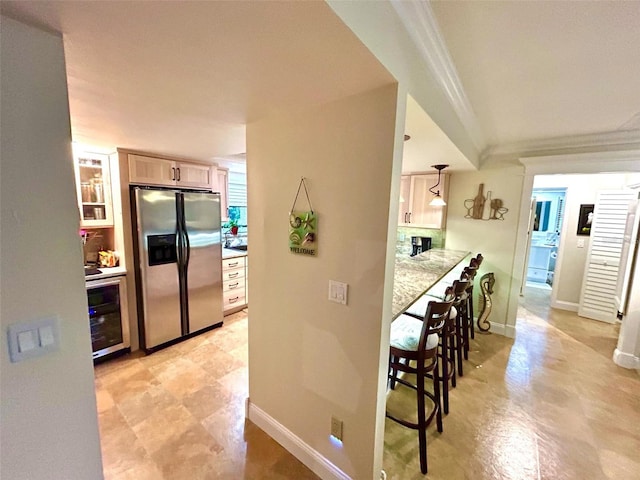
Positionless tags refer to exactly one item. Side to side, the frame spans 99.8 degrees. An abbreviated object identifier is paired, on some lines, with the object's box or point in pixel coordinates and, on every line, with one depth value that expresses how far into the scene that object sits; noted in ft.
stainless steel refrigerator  9.17
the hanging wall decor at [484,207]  11.60
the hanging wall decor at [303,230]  5.13
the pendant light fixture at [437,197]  10.73
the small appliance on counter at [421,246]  13.60
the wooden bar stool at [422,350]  5.61
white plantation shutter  12.70
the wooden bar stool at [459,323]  7.10
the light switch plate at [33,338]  2.87
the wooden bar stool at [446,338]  6.84
